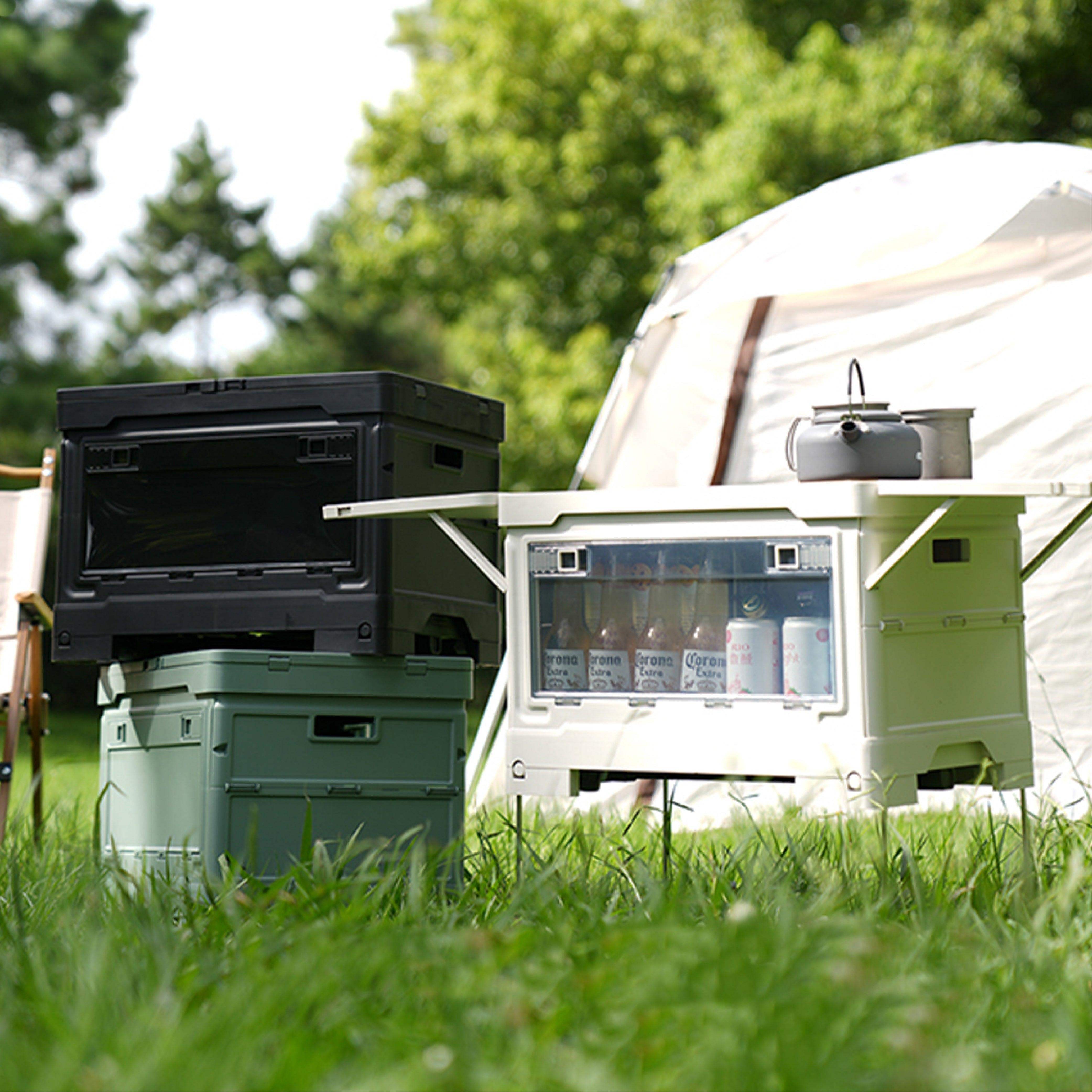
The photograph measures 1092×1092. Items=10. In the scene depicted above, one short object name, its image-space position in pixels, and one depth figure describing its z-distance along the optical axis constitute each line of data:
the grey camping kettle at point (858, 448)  4.61
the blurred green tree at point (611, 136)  19.12
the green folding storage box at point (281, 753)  5.32
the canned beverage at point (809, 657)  4.50
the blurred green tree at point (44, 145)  22.41
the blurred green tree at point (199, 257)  45.75
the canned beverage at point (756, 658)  4.61
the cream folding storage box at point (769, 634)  4.39
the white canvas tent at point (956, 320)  7.92
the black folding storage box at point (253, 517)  5.50
